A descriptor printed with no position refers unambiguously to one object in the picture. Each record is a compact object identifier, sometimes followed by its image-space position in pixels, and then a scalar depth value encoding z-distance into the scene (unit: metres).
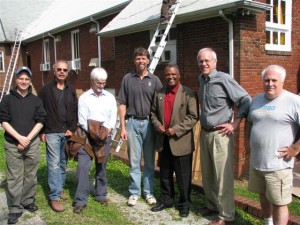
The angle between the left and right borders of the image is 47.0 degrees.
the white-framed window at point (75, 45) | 16.25
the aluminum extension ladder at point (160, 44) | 7.72
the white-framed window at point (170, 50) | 8.89
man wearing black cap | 4.13
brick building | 7.12
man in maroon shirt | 4.19
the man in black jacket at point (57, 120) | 4.43
